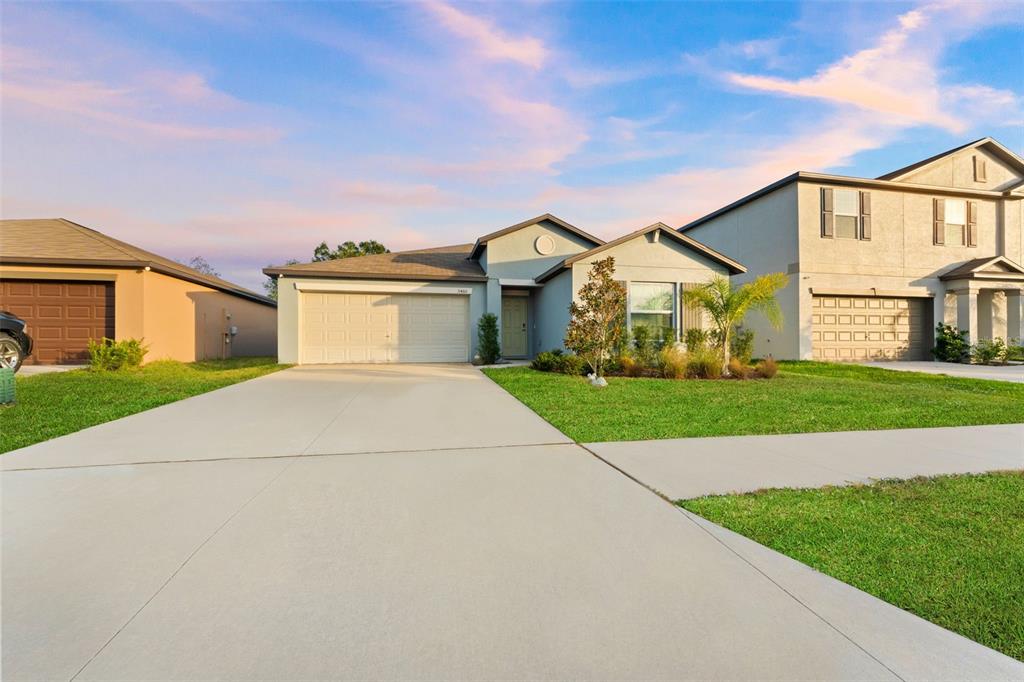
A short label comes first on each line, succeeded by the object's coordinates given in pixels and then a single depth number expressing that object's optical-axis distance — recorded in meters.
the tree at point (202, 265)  50.47
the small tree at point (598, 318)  10.41
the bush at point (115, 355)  11.39
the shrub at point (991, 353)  15.09
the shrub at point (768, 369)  11.45
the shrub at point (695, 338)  12.87
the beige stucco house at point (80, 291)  12.66
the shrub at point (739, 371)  11.44
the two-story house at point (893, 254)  15.66
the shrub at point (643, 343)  12.81
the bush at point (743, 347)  13.27
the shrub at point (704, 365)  11.25
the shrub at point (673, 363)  11.12
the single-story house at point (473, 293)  13.77
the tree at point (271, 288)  43.24
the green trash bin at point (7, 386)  6.95
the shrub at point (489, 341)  15.10
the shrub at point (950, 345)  15.82
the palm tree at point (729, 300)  11.95
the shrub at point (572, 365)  11.34
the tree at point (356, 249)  38.81
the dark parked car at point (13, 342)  10.03
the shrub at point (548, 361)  11.91
